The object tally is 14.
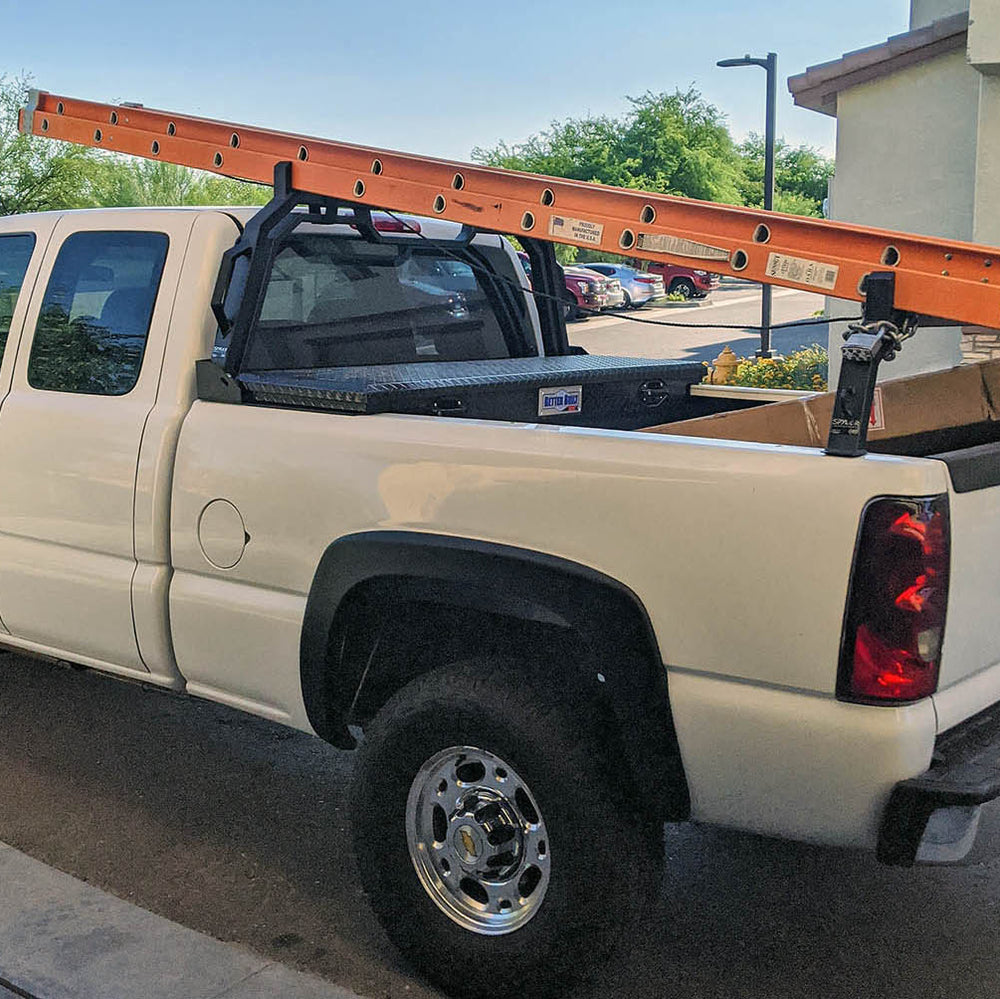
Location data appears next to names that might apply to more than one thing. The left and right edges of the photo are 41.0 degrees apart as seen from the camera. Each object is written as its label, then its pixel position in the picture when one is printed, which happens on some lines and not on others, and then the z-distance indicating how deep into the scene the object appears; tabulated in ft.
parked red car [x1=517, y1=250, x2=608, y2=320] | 120.06
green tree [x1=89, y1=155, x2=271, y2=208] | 149.59
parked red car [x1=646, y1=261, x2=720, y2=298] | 137.59
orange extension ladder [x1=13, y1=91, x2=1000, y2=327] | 9.73
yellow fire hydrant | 66.16
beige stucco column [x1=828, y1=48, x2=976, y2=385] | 48.24
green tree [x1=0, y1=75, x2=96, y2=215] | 114.62
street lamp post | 74.54
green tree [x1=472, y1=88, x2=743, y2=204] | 258.57
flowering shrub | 60.29
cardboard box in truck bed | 12.64
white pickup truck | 9.27
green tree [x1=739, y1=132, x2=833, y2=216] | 283.79
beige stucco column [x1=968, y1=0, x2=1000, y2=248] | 41.99
